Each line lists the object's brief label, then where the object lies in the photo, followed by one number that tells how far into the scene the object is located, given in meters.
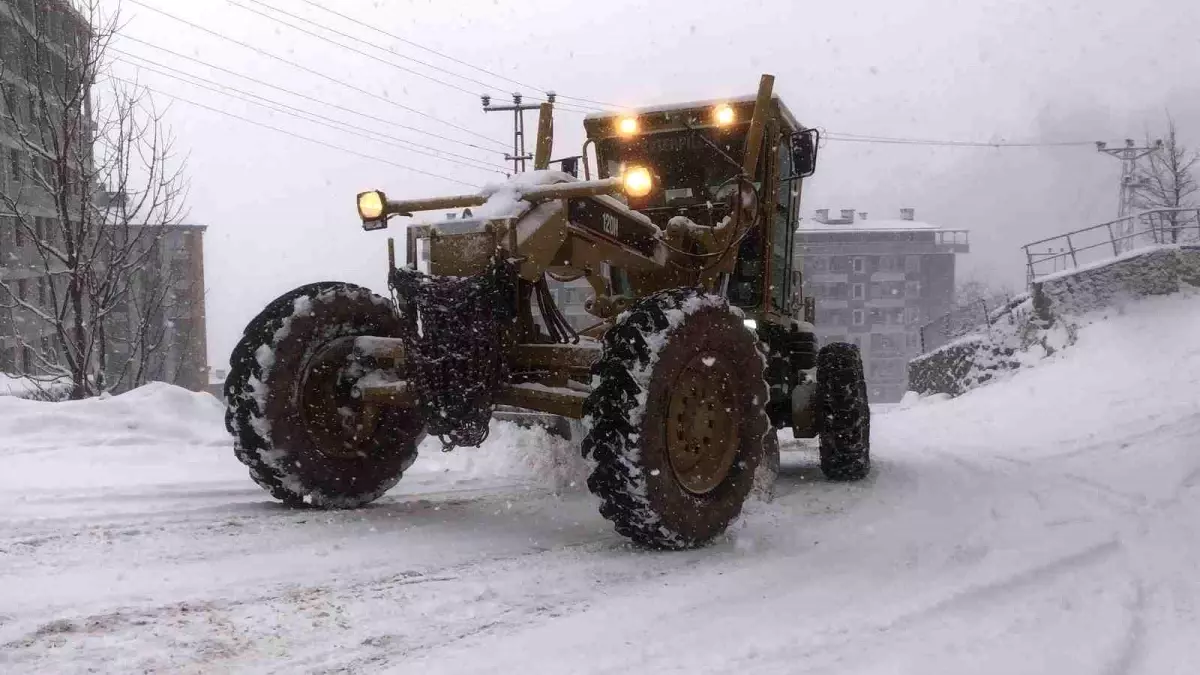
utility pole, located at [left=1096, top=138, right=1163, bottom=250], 34.53
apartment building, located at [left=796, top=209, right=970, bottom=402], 66.50
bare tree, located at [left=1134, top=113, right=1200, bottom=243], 32.41
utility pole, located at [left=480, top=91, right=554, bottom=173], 30.14
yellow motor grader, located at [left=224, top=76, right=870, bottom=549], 4.12
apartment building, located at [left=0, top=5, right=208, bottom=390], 10.38
